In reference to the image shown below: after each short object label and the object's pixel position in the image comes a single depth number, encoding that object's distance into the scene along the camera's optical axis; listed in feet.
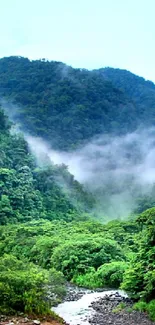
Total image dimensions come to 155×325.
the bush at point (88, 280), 108.03
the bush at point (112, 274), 104.37
